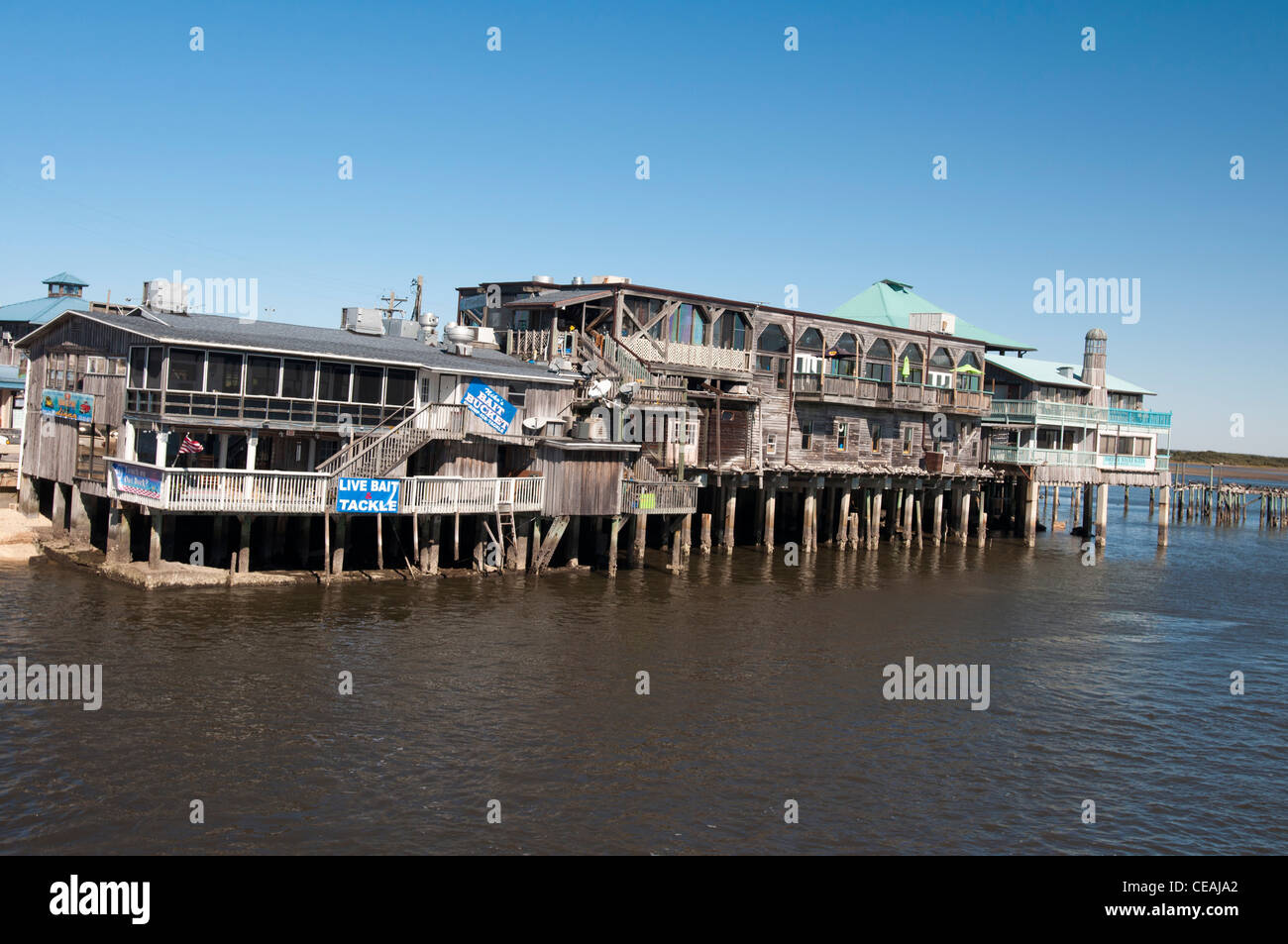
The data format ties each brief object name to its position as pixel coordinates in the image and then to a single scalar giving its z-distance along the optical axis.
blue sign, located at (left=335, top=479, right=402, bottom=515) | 36.16
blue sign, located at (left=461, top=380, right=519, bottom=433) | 41.34
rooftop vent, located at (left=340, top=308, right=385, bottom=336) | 45.97
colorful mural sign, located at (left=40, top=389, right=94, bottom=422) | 38.88
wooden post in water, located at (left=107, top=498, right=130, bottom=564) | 35.91
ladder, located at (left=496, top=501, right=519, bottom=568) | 40.03
